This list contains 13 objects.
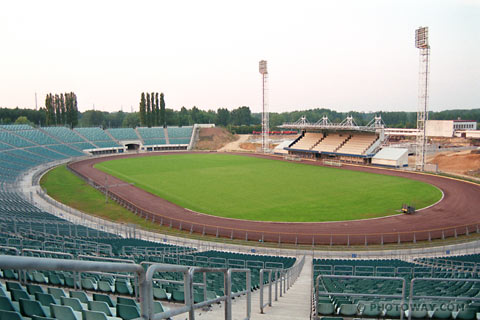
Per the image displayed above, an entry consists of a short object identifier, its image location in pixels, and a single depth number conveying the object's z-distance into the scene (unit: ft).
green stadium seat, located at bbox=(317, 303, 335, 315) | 21.97
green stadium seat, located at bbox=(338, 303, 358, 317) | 21.17
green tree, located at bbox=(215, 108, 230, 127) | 529.45
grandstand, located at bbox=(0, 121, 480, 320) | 12.76
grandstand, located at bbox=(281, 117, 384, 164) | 230.46
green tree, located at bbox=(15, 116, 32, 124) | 373.52
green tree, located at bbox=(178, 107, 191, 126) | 477.20
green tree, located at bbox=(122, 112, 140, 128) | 486.84
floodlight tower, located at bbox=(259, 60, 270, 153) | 295.07
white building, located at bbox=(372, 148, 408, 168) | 208.45
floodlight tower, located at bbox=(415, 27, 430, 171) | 189.06
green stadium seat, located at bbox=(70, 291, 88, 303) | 18.35
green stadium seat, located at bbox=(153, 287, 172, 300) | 24.27
